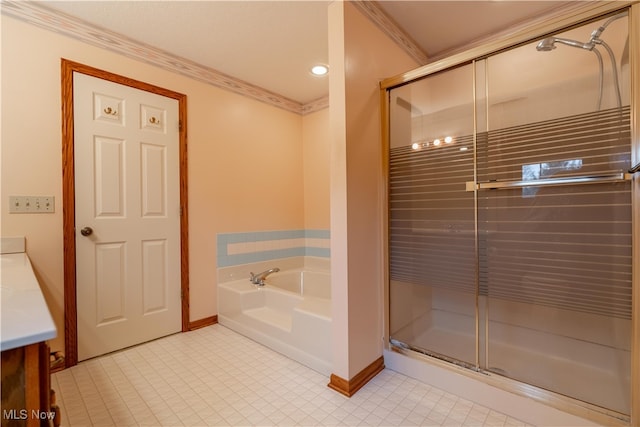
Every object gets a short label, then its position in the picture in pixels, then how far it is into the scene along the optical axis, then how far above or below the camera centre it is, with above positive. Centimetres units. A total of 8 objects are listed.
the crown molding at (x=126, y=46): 166 +120
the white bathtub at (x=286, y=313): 175 -77
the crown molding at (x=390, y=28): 168 +122
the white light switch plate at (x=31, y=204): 161 +7
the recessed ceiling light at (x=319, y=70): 239 +124
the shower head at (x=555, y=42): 131 +78
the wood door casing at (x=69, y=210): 177 +4
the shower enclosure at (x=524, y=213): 123 -2
